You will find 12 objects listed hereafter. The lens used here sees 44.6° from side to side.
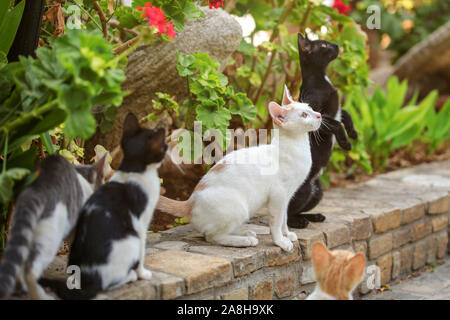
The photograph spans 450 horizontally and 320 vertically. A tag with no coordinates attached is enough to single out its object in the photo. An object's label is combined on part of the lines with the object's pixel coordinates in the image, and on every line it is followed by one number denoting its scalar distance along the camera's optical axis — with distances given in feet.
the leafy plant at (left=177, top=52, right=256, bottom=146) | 9.54
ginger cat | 7.32
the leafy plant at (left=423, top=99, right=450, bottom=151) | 18.56
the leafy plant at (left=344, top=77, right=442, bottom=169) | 16.51
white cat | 8.53
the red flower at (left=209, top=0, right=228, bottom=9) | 9.64
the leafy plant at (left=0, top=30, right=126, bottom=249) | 6.27
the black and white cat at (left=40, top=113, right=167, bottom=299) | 6.67
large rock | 10.87
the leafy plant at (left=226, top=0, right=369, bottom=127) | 12.80
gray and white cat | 5.93
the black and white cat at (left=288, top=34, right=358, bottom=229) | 10.09
